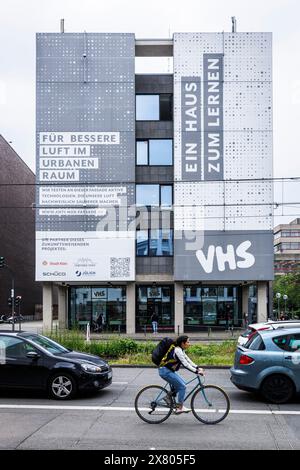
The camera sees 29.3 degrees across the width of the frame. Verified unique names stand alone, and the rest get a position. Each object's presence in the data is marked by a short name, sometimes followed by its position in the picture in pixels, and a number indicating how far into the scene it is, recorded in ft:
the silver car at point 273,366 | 36.96
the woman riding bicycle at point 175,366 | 31.78
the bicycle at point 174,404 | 31.86
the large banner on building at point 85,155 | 123.65
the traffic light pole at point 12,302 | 130.00
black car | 38.96
